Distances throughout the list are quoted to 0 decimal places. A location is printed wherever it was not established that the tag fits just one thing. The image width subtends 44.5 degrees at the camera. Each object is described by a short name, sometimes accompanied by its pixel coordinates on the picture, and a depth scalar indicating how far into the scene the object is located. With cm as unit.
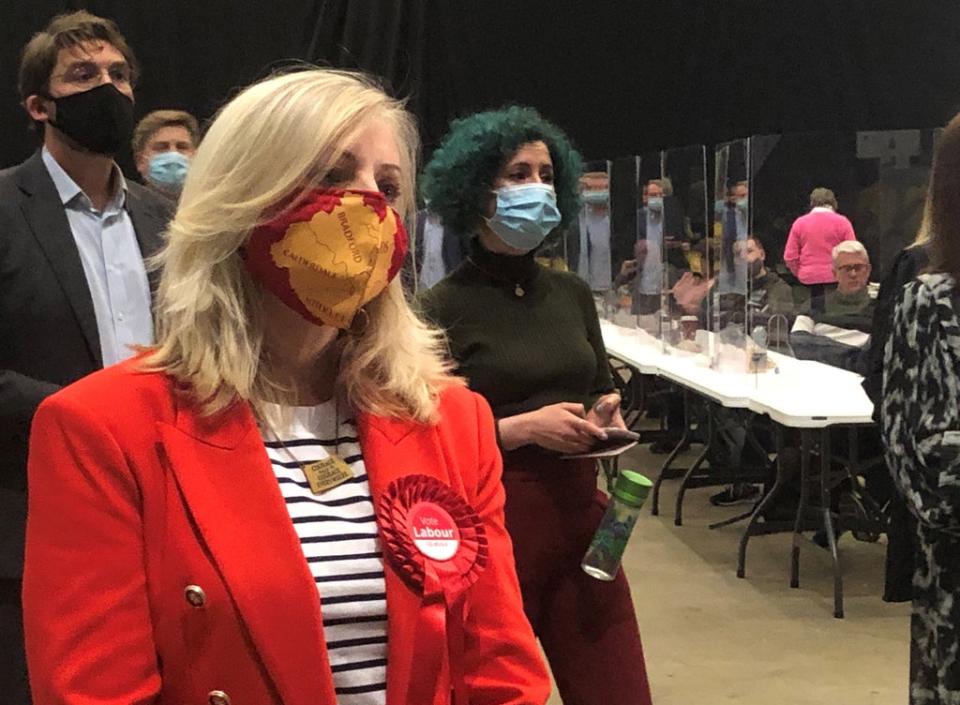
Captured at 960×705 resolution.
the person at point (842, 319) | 551
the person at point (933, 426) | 213
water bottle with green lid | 225
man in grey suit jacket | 233
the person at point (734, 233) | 540
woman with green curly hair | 238
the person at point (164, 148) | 437
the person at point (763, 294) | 541
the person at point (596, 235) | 812
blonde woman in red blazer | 124
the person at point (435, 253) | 632
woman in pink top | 568
